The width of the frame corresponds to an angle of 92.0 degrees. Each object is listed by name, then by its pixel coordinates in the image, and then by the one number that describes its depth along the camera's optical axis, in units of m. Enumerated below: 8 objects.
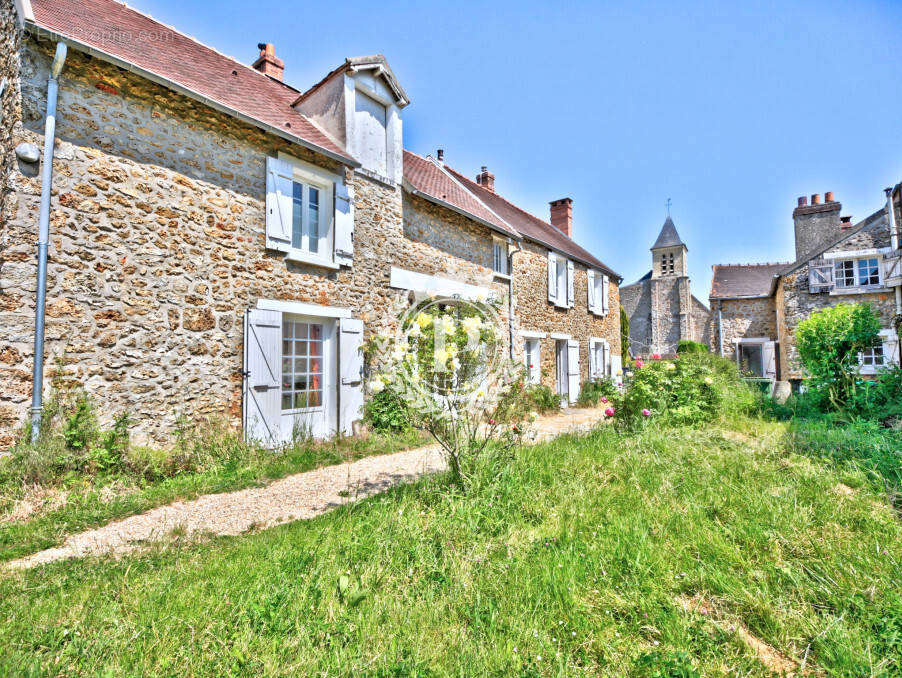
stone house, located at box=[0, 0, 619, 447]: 4.30
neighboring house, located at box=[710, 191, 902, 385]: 14.38
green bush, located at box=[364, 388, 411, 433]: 7.00
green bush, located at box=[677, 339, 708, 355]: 20.67
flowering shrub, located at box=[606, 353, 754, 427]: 5.98
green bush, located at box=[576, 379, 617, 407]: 12.11
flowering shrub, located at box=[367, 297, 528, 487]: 3.37
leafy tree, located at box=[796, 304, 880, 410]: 6.43
